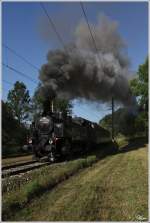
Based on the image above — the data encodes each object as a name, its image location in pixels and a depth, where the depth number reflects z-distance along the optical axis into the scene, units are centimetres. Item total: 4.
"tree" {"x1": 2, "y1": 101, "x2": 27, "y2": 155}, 4081
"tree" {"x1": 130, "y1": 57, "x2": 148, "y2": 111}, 4692
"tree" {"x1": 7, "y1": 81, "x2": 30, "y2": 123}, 6316
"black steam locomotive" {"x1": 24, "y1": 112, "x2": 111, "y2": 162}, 2230
